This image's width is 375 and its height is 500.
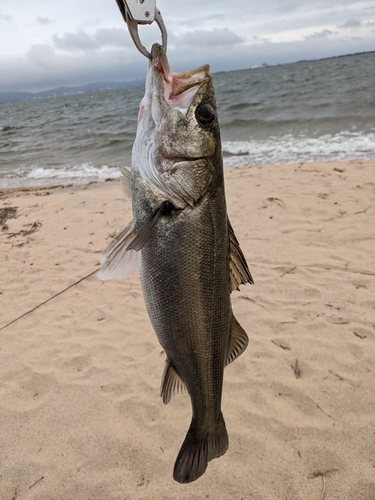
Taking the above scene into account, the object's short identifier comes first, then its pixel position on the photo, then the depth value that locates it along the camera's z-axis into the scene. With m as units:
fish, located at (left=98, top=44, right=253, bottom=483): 0.35
